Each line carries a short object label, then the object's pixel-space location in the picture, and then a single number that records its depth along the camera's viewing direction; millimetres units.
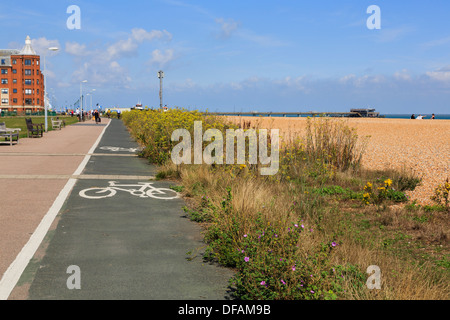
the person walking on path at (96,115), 56469
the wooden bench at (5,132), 20175
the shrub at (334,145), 12469
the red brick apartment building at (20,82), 119125
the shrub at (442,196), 8572
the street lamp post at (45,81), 35219
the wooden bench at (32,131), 25269
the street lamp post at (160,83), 33375
